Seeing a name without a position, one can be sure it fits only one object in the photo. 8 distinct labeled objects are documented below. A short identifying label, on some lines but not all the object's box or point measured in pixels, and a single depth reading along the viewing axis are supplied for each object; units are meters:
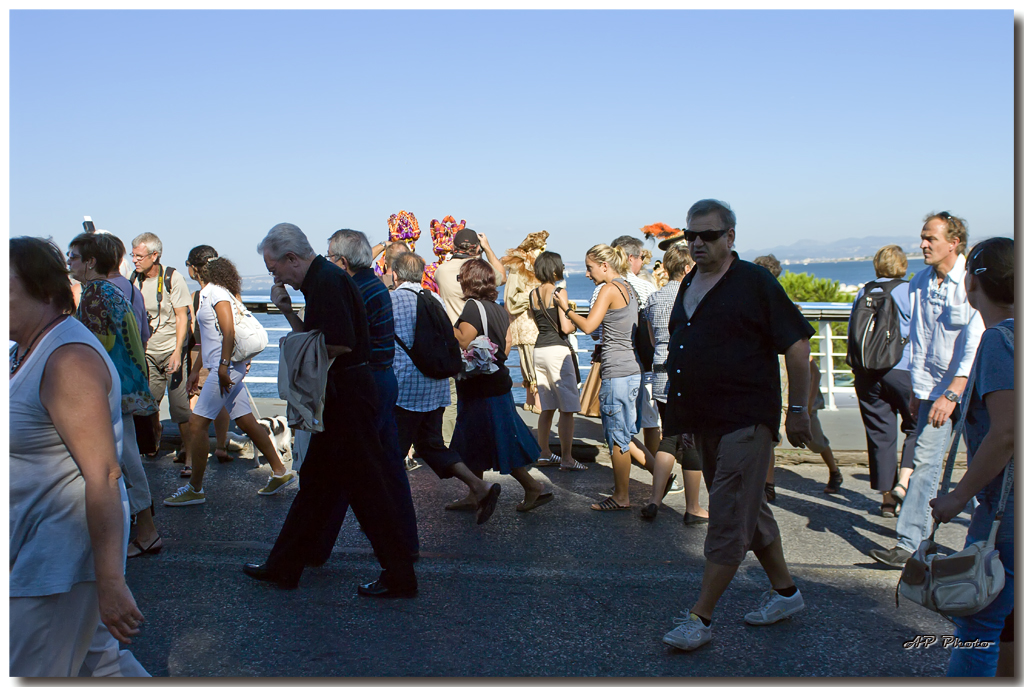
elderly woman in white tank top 2.14
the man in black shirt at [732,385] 3.58
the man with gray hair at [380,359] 4.51
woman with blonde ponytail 5.74
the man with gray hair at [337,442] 4.09
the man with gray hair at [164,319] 6.59
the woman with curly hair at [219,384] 5.75
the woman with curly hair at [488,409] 5.53
